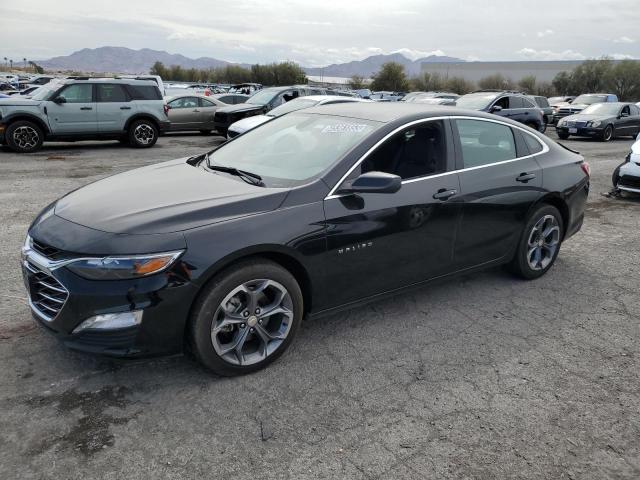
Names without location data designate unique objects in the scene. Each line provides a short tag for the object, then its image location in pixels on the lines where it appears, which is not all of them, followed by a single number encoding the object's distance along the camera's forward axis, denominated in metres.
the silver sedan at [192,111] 16.95
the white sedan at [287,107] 12.55
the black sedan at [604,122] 18.66
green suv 11.90
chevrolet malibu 2.77
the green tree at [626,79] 49.72
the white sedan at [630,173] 8.12
